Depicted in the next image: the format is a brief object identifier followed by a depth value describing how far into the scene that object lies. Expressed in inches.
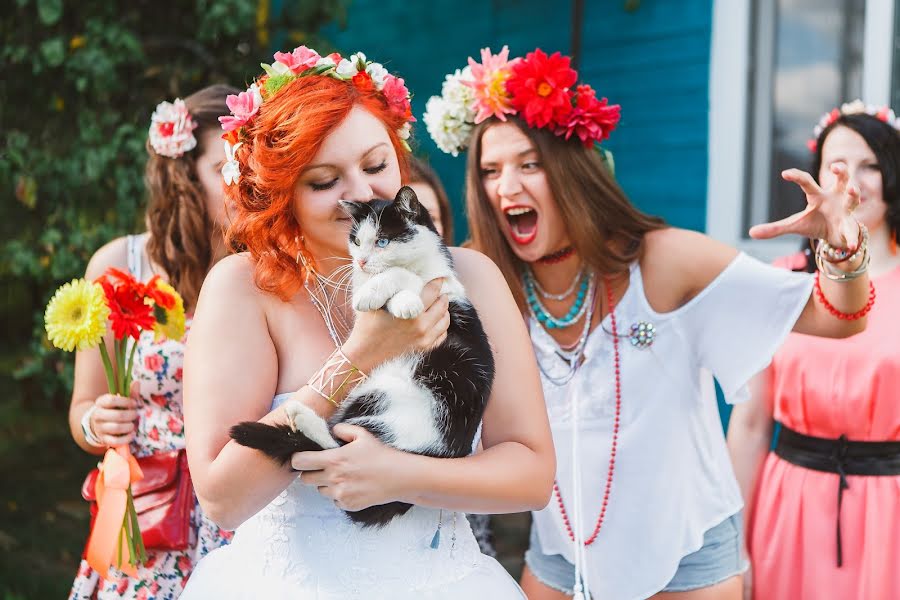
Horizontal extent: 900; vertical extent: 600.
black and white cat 64.6
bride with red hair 63.0
